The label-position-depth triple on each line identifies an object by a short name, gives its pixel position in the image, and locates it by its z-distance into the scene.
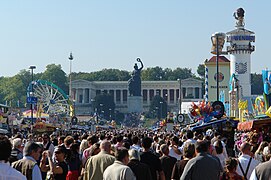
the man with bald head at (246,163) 10.88
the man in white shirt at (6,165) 7.25
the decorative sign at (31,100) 58.17
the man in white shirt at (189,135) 18.02
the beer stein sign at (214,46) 112.82
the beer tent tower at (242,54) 118.81
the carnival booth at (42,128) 46.82
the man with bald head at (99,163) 11.40
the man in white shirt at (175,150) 15.84
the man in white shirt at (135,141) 16.52
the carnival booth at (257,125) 28.47
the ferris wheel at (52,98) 105.56
